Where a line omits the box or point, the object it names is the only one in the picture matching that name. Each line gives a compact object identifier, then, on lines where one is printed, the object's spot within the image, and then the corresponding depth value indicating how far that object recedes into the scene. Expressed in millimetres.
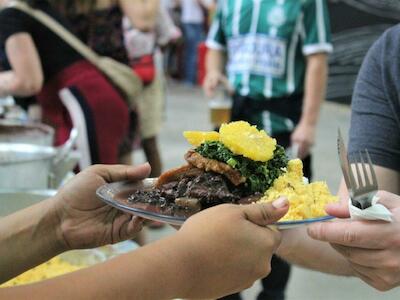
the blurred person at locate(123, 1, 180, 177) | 4176
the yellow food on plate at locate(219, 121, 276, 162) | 1208
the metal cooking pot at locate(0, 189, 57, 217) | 1871
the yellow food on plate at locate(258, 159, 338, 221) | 1122
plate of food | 1144
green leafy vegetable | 1211
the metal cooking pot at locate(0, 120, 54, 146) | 2389
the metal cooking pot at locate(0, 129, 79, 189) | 2041
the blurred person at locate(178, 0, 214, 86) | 10320
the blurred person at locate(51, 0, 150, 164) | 2922
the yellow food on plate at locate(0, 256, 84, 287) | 1855
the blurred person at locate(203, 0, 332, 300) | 2912
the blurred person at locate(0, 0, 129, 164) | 2580
